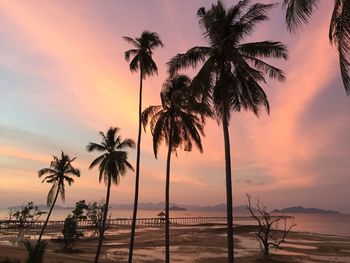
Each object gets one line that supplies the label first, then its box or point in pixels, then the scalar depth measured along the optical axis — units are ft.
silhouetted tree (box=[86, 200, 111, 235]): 227.30
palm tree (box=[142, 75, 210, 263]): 89.81
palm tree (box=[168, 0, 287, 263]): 64.54
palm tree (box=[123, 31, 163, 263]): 94.17
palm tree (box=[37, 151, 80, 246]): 151.64
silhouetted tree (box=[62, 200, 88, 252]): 154.10
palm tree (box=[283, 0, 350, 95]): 34.81
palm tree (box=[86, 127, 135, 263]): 114.93
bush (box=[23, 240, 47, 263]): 47.80
